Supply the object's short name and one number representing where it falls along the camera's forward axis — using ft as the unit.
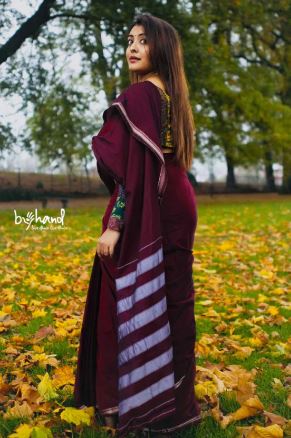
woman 8.70
